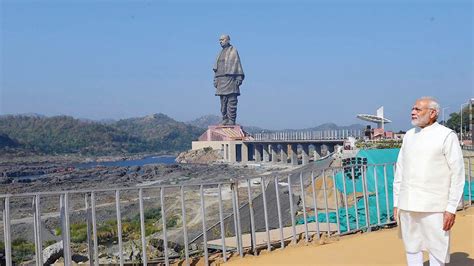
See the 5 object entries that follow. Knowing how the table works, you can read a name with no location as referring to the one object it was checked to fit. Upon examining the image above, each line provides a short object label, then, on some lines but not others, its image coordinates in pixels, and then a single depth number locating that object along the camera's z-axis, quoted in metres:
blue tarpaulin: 6.80
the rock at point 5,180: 41.54
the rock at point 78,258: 5.77
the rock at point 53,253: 5.57
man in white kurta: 3.46
